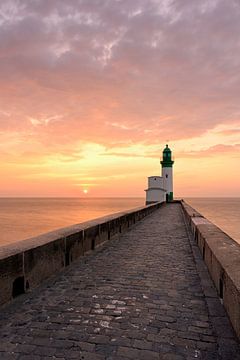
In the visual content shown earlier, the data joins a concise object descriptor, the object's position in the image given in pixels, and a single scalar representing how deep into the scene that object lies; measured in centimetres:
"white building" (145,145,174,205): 4344
